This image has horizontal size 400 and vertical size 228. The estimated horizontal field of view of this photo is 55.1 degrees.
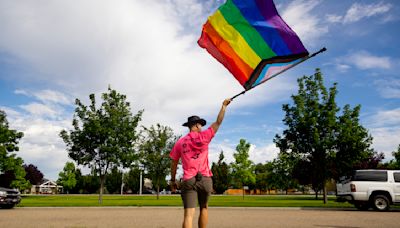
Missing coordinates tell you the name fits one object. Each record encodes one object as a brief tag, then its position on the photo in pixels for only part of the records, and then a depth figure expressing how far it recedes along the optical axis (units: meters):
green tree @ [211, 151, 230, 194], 82.75
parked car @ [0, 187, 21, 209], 18.84
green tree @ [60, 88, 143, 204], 25.95
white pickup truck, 17.94
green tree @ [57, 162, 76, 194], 76.61
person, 5.28
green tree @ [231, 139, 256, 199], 46.50
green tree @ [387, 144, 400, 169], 41.94
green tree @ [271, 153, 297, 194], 27.82
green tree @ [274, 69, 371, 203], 25.41
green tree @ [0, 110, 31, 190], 40.19
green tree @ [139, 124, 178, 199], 36.69
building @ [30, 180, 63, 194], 136.77
